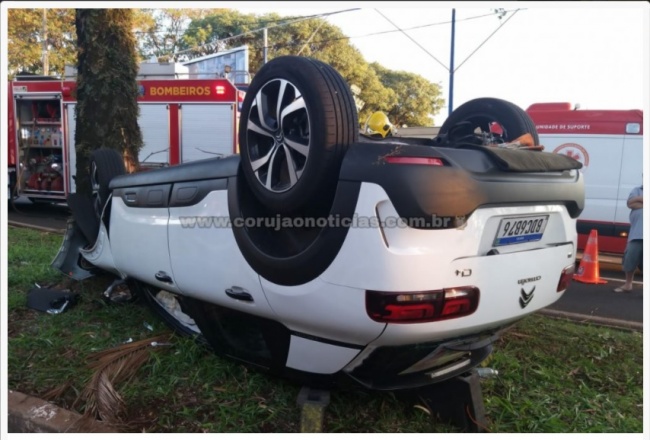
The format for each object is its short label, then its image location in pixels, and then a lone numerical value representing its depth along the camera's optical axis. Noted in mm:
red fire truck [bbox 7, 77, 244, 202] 10859
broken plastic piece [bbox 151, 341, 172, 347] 3473
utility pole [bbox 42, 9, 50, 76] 22009
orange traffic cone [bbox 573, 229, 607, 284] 6992
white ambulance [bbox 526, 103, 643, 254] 7820
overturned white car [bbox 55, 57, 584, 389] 2137
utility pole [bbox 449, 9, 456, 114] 17594
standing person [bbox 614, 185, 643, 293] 6457
